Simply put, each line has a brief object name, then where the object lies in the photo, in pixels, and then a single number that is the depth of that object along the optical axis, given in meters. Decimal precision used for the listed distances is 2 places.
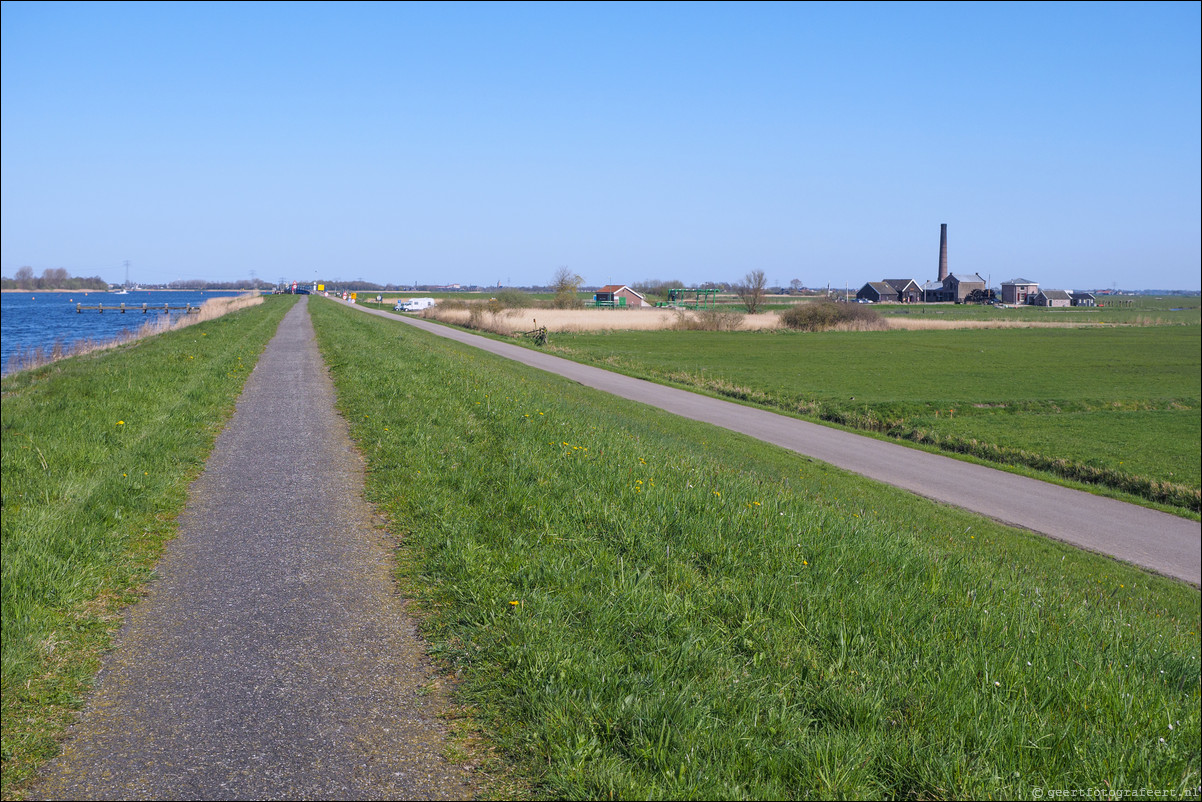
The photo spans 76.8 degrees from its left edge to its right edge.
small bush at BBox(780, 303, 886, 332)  77.94
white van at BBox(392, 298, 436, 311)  104.12
